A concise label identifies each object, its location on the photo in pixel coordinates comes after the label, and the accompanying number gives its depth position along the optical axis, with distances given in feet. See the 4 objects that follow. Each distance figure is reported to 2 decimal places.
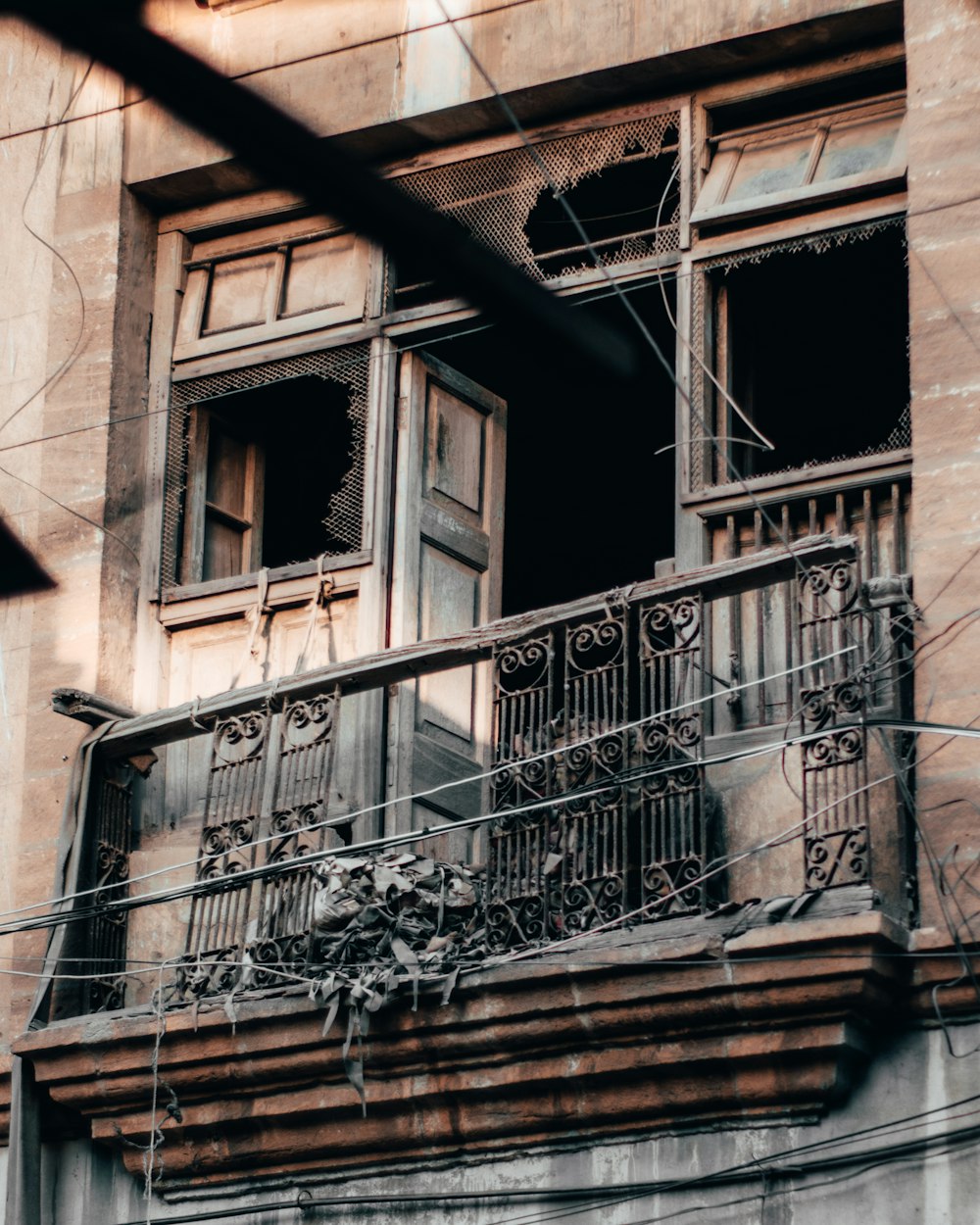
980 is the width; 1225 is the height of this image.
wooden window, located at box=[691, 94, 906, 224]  55.11
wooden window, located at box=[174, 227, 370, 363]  62.80
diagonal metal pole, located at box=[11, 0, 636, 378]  13.23
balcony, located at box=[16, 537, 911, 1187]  43.88
